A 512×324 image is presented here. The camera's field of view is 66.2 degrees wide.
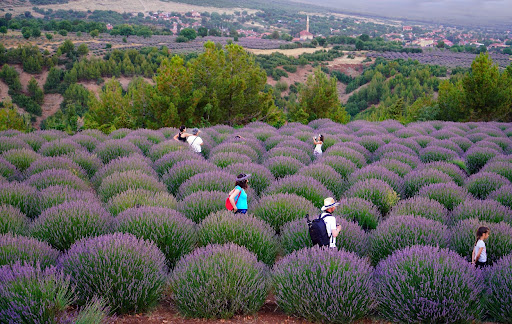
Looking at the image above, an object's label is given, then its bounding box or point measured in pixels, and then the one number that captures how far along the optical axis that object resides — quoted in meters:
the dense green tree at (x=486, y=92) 22.38
